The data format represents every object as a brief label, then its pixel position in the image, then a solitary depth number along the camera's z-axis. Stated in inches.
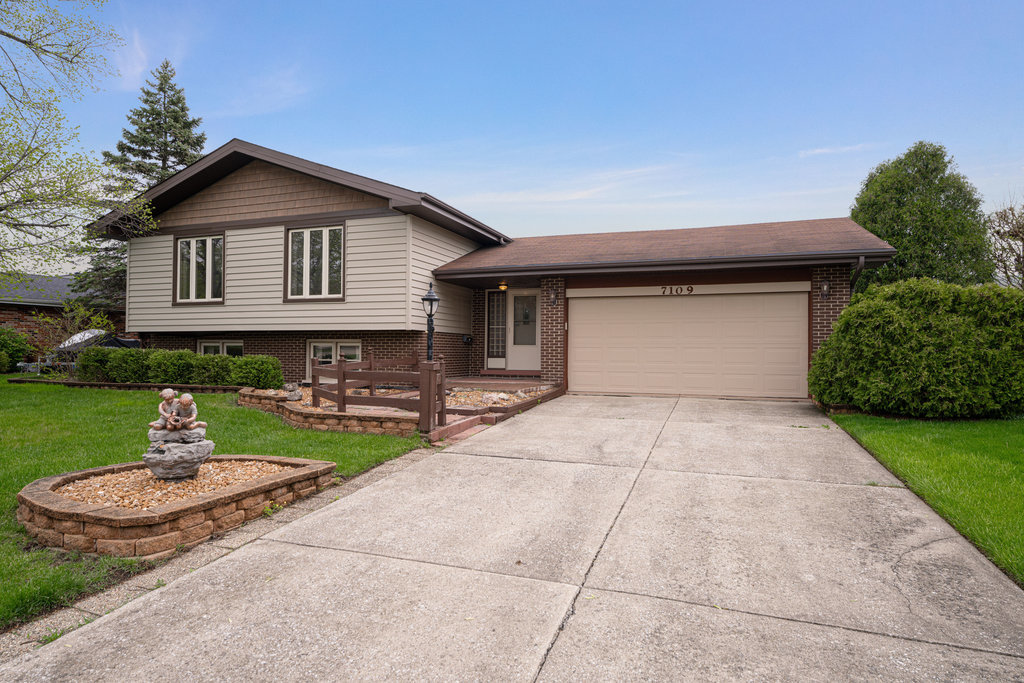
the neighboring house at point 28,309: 780.6
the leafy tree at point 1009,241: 647.8
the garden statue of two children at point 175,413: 172.1
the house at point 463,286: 444.8
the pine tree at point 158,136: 1024.9
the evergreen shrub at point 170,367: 468.1
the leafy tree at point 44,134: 402.9
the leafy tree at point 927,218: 893.2
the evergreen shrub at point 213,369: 454.3
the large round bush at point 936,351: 312.2
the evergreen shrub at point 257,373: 446.6
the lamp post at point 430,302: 379.2
